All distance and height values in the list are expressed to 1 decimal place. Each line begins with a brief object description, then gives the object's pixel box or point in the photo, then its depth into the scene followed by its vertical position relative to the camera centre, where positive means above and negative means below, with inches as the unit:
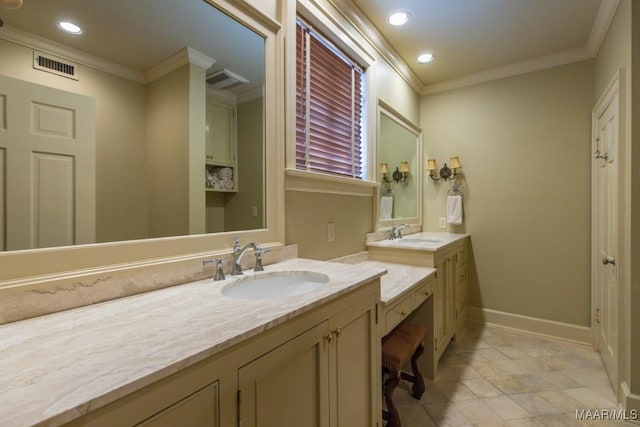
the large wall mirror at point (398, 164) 108.4 +19.4
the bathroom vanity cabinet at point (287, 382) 23.4 -17.2
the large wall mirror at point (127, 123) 34.7 +13.0
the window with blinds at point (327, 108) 73.3 +28.6
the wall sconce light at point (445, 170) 129.9 +18.8
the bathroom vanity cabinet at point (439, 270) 85.3 -19.2
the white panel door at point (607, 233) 80.9 -6.4
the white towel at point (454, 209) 128.4 +1.3
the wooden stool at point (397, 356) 64.1 -31.3
